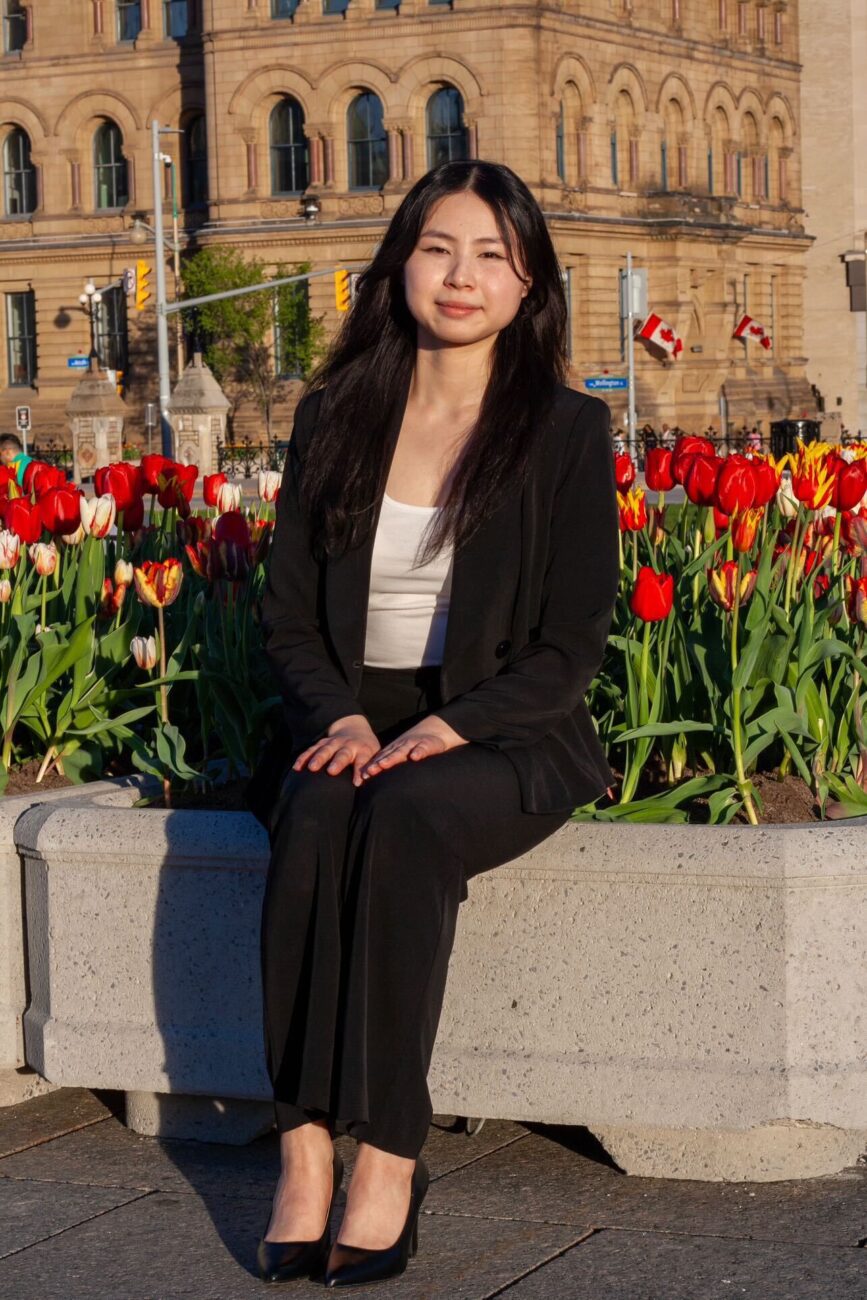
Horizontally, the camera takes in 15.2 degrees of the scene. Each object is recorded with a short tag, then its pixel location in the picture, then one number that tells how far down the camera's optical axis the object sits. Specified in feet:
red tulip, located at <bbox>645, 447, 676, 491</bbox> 31.05
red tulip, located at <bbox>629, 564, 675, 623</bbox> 25.30
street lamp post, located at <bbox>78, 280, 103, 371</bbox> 290.87
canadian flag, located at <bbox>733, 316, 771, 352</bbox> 326.52
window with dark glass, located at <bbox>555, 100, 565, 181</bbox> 305.08
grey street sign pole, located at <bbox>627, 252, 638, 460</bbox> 232.96
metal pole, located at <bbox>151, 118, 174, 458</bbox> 250.39
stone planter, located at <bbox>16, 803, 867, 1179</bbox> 22.74
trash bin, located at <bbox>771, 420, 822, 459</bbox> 226.26
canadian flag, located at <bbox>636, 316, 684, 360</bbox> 281.89
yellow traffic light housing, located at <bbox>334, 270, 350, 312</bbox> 236.70
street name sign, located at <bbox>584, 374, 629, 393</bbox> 266.34
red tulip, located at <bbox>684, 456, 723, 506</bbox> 28.67
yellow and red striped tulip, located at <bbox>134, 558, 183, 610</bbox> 27.31
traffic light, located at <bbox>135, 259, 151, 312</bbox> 239.61
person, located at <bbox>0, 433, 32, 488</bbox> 73.66
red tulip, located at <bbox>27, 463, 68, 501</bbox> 33.52
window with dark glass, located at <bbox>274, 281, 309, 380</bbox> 292.75
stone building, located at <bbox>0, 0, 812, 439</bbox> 299.45
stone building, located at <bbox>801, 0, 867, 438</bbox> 383.09
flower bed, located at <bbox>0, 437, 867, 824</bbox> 26.19
